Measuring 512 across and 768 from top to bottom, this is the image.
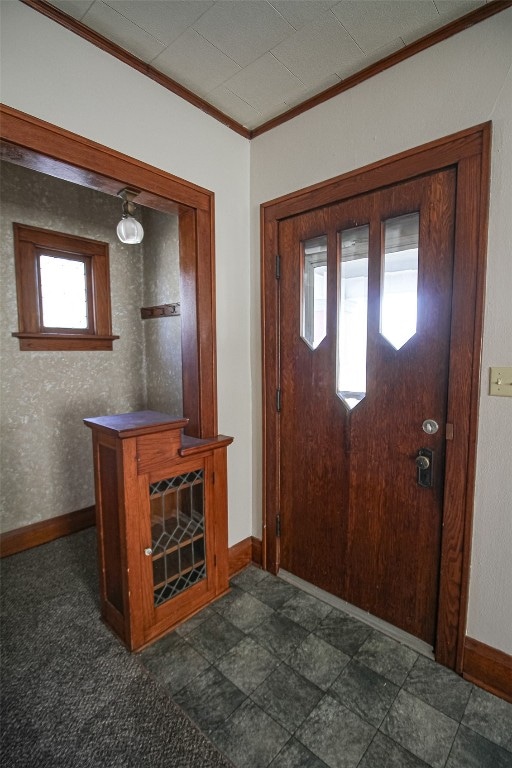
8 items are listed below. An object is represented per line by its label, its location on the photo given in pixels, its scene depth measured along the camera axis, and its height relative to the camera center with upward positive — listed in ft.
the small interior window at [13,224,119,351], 8.26 +1.48
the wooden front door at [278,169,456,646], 5.11 -0.76
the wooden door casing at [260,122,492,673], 4.58 +0.27
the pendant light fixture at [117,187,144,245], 5.70 +2.10
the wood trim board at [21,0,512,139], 4.41 +4.23
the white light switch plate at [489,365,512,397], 4.50 -0.45
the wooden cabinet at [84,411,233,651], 5.25 -2.85
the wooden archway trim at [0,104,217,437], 4.75 +2.50
